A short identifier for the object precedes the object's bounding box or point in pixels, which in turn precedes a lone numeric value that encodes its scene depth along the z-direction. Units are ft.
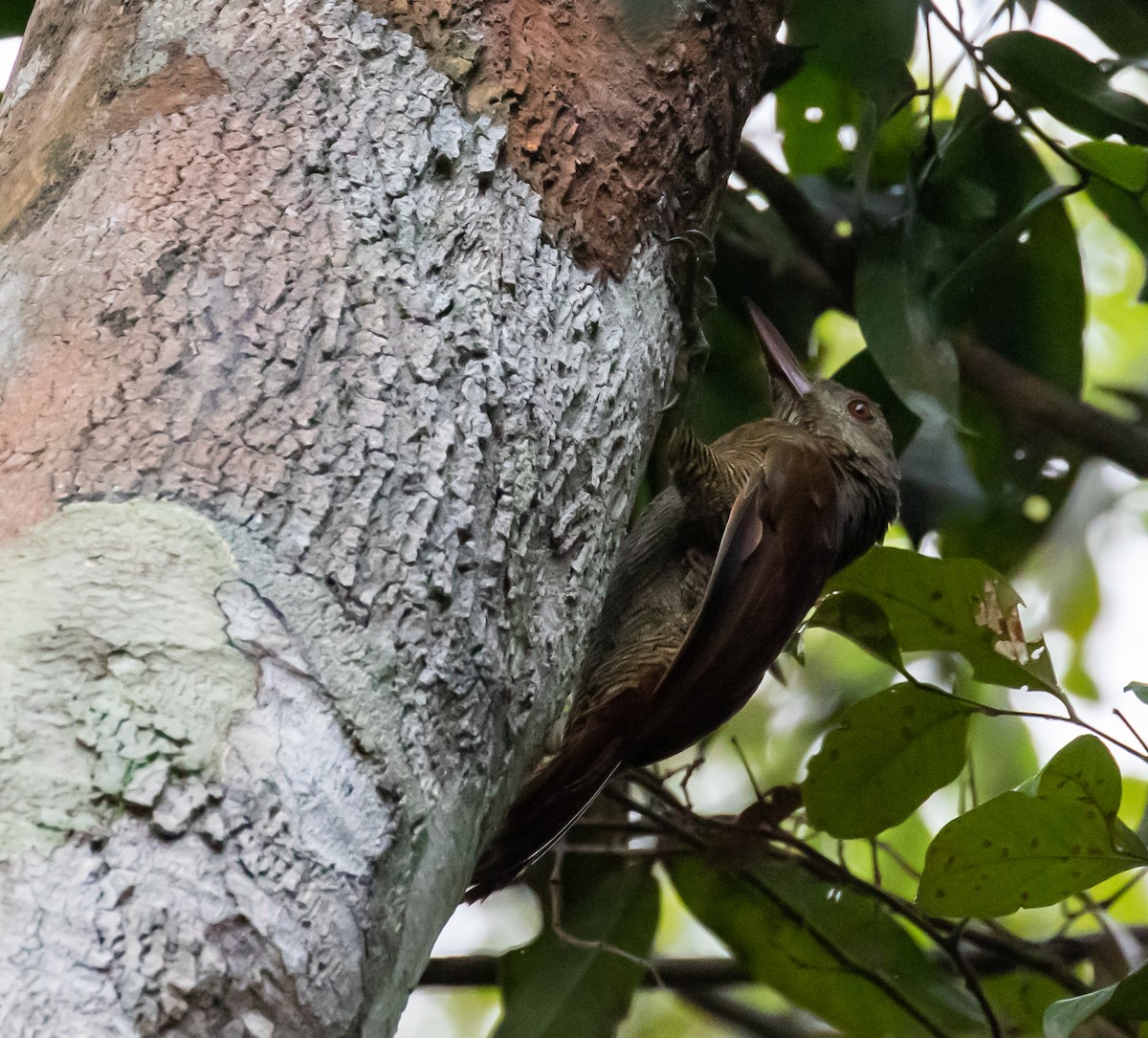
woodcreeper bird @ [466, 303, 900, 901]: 18.21
